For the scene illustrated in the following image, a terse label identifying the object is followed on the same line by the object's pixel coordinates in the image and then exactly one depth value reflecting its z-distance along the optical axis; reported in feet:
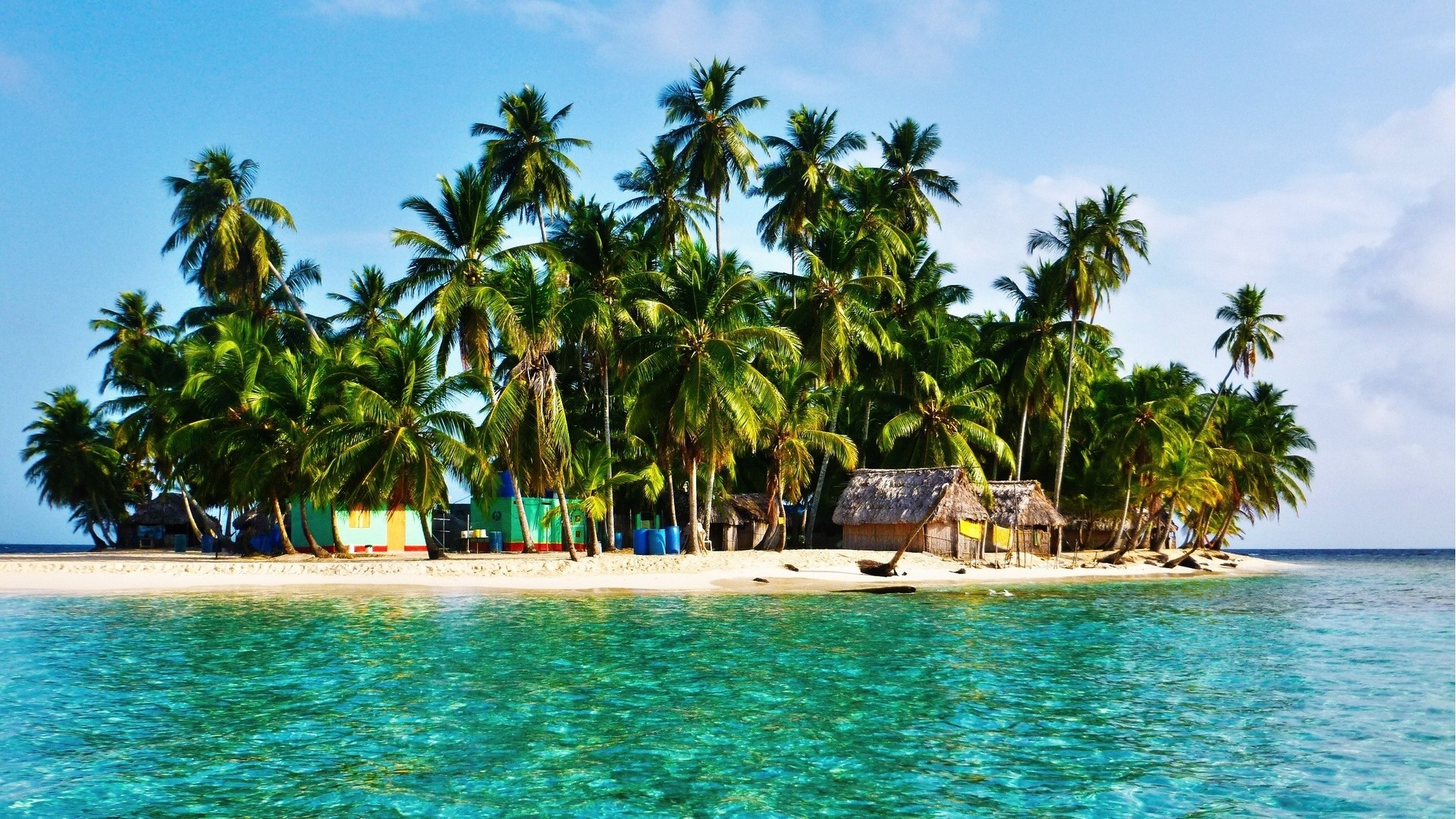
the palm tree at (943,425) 114.73
